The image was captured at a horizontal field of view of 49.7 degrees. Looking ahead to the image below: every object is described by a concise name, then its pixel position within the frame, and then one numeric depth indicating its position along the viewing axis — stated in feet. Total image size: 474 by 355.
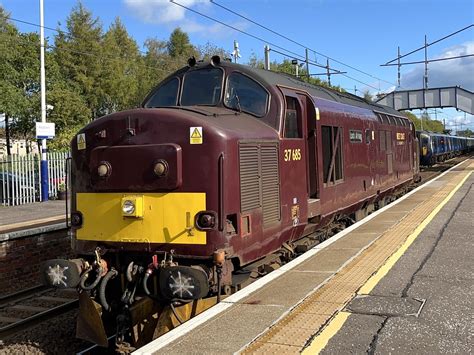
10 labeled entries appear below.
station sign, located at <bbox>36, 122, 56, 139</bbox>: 67.62
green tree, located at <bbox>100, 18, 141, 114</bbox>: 126.82
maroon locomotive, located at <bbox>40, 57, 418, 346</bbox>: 17.90
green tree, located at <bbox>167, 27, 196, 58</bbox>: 221.87
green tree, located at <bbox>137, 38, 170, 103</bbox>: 157.25
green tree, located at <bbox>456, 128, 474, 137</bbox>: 463.83
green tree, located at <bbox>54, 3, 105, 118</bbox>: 120.67
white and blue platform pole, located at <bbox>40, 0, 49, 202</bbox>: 65.70
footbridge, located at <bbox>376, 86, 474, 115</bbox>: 132.67
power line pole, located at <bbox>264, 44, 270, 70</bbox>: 98.78
